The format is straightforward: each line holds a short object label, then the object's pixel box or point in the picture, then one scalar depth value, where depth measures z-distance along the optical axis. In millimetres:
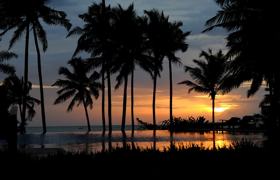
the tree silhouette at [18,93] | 62859
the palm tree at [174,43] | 49469
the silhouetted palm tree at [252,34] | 20094
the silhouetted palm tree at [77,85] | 59188
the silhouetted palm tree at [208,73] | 53406
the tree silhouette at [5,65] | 33906
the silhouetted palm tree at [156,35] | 48438
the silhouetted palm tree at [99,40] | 42000
